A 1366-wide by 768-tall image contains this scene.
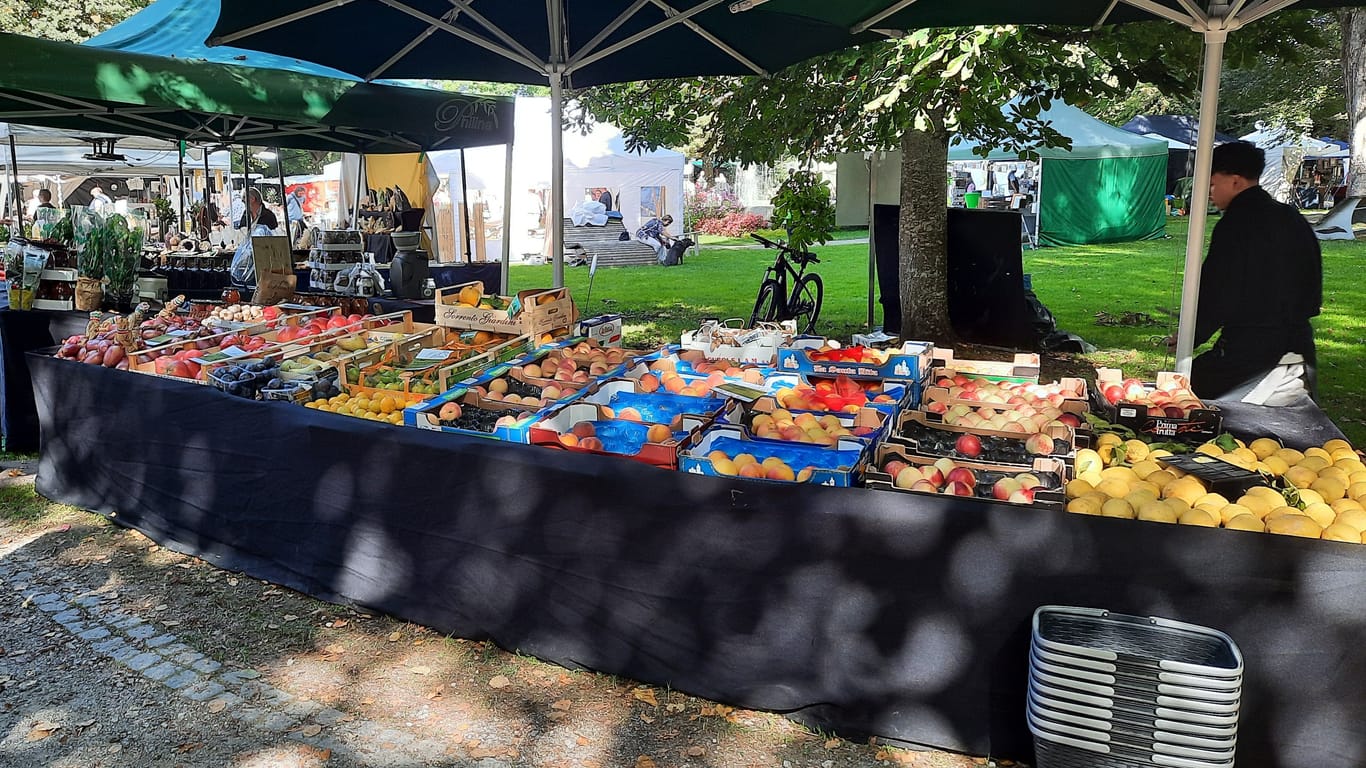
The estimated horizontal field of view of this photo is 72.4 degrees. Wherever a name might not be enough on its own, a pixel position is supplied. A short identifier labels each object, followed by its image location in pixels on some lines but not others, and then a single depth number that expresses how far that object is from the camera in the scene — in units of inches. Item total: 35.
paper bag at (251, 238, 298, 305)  292.7
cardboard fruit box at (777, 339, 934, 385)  170.9
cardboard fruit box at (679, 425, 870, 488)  120.0
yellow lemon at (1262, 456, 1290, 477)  124.3
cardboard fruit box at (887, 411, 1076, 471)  132.3
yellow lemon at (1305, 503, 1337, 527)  105.3
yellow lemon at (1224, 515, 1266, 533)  100.7
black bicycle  380.8
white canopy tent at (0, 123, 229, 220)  498.6
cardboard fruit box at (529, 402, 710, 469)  127.3
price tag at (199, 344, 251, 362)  201.3
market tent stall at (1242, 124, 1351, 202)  1253.7
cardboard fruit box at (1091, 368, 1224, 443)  143.3
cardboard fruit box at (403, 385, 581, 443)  138.3
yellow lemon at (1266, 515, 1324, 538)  98.3
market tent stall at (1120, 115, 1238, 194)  1095.6
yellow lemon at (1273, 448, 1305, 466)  126.3
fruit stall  97.8
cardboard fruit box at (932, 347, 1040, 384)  176.6
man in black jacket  173.2
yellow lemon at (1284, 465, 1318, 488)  117.8
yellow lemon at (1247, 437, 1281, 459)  131.0
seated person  767.1
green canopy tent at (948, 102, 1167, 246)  780.0
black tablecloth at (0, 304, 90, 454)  237.0
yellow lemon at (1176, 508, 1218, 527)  102.7
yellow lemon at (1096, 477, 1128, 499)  113.7
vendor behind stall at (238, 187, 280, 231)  499.8
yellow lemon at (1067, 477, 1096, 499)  114.6
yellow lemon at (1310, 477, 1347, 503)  113.2
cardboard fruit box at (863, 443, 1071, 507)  119.1
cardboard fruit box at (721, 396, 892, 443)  142.3
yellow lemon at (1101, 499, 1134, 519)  107.2
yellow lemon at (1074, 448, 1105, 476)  122.2
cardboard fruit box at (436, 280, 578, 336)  218.5
